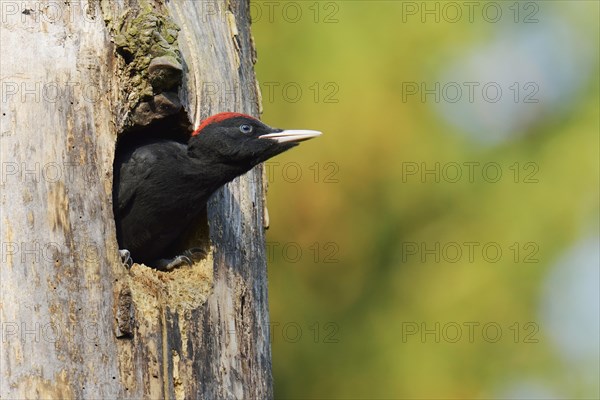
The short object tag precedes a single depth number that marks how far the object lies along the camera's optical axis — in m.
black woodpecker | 9.87
